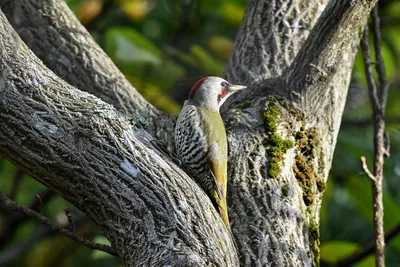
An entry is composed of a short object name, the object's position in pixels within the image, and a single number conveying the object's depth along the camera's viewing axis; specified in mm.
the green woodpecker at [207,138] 7257
